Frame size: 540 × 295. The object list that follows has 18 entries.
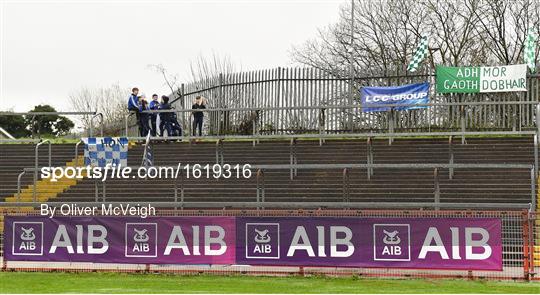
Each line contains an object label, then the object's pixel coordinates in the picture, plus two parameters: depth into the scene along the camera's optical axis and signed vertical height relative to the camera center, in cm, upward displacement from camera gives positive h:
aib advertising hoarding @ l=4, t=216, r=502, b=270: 1758 -163
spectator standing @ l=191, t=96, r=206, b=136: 2942 +128
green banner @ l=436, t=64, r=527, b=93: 2978 +245
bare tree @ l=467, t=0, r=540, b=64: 4234 +599
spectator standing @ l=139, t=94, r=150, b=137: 2912 +118
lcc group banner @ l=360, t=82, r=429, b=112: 3014 +197
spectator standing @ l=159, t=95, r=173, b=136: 2936 +125
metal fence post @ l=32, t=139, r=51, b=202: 2294 -74
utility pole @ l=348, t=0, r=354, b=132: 3062 +190
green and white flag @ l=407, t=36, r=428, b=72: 3288 +358
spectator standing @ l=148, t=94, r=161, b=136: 2972 +151
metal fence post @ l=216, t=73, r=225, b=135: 3311 +228
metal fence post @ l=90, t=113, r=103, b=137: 2945 +105
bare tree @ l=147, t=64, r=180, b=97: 3409 +232
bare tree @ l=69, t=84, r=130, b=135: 6926 +400
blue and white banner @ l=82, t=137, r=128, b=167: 2547 +14
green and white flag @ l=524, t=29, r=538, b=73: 3056 +338
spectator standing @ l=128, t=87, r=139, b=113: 2884 +165
